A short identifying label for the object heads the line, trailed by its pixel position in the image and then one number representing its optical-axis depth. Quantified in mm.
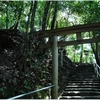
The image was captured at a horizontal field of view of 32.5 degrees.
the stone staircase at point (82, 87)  6157
